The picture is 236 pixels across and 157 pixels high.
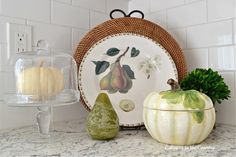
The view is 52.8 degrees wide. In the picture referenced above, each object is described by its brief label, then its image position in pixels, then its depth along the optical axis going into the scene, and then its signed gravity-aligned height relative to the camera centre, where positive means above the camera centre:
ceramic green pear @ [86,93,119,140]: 0.62 -0.11
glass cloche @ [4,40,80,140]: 0.64 +0.00
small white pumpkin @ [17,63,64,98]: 0.64 -0.01
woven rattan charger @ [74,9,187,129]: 0.84 +0.16
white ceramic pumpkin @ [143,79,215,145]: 0.56 -0.09
